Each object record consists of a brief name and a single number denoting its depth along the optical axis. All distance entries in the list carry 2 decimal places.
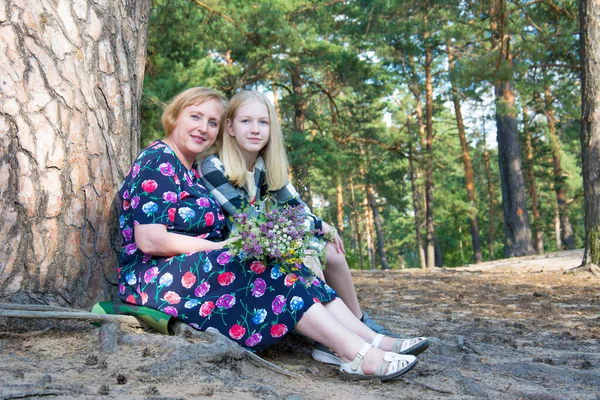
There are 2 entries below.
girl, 3.31
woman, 2.78
